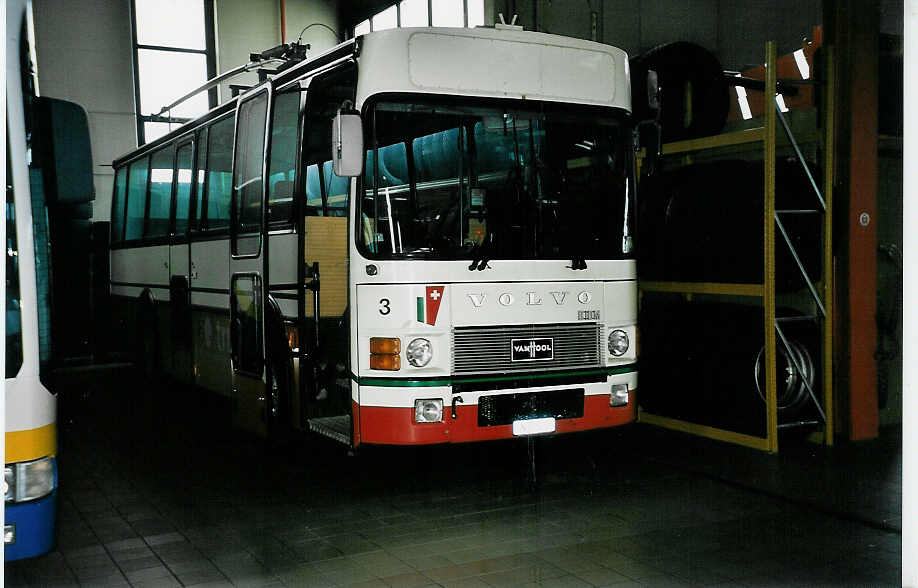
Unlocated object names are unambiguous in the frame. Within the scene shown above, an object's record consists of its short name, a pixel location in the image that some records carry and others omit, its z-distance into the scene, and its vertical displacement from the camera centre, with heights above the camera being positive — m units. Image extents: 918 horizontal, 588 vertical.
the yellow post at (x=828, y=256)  8.12 -0.12
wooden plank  7.29 -0.04
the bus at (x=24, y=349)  4.14 -0.40
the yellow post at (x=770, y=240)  7.79 +0.02
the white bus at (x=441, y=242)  6.41 +0.05
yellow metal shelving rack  7.84 -0.35
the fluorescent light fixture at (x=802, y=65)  13.39 +2.43
